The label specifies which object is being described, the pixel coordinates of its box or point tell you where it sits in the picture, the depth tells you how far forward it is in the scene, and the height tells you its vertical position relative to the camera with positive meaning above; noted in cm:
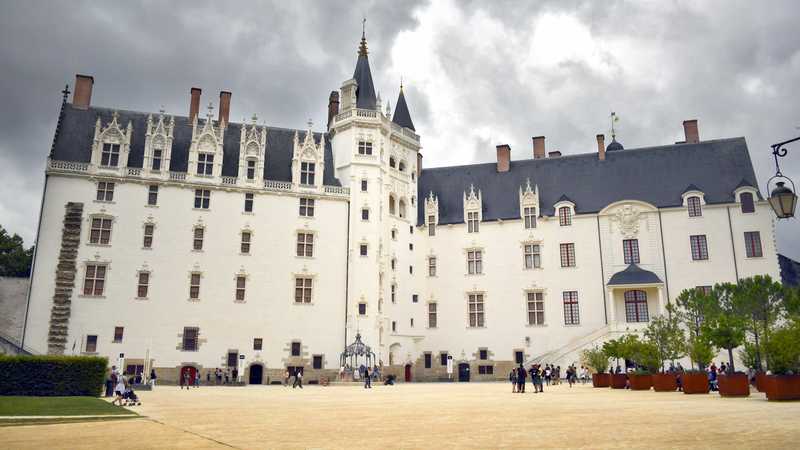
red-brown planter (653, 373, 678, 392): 2500 -88
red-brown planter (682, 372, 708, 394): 2272 -83
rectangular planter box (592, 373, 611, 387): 3078 -98
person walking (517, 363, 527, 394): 2595 -75
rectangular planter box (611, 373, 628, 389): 2873 -92
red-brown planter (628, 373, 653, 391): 2731 -96
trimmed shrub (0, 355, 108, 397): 2238 -62
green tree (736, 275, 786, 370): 2140 +215
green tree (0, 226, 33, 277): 4909 +824
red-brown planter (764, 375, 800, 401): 1680 -69
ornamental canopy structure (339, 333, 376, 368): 4137 +34
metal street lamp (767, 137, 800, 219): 927 +247
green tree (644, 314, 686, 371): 2684 +98
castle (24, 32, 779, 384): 3962 +836
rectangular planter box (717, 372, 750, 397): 1956 -74
